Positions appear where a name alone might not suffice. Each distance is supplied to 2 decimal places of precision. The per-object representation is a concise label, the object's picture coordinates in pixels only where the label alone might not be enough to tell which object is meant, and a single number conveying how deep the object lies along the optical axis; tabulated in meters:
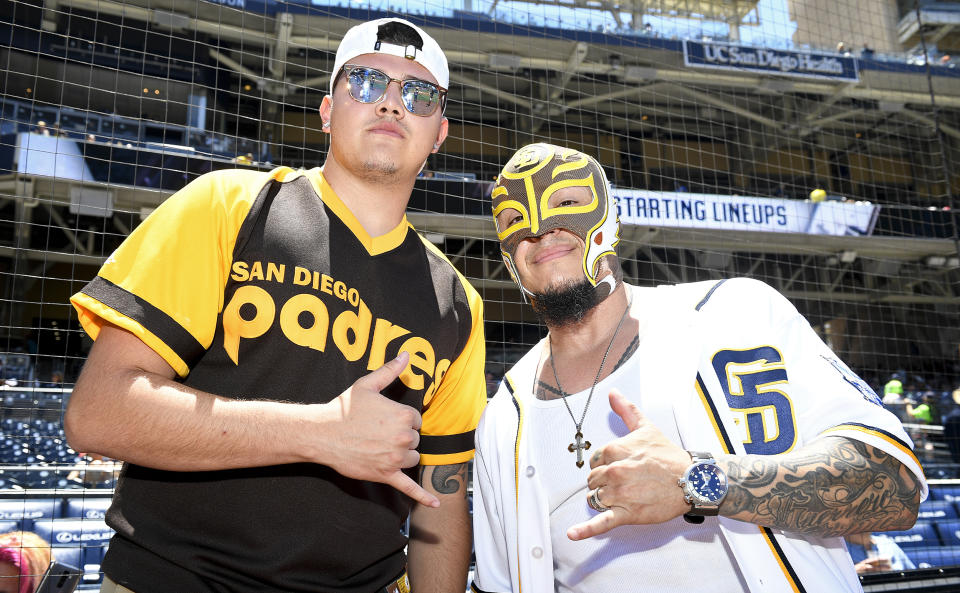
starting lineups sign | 13.34
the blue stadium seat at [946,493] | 5.80
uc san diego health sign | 14.48
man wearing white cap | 1.38
